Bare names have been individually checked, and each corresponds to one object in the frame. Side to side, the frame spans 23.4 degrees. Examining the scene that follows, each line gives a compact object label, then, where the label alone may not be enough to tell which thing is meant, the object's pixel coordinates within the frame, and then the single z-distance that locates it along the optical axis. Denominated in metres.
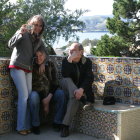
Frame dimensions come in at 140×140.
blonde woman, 4.34
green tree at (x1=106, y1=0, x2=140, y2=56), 13.84
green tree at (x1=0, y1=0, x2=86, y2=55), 9.89
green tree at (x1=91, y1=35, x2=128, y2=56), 13.57
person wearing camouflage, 4.45
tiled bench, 4.17
